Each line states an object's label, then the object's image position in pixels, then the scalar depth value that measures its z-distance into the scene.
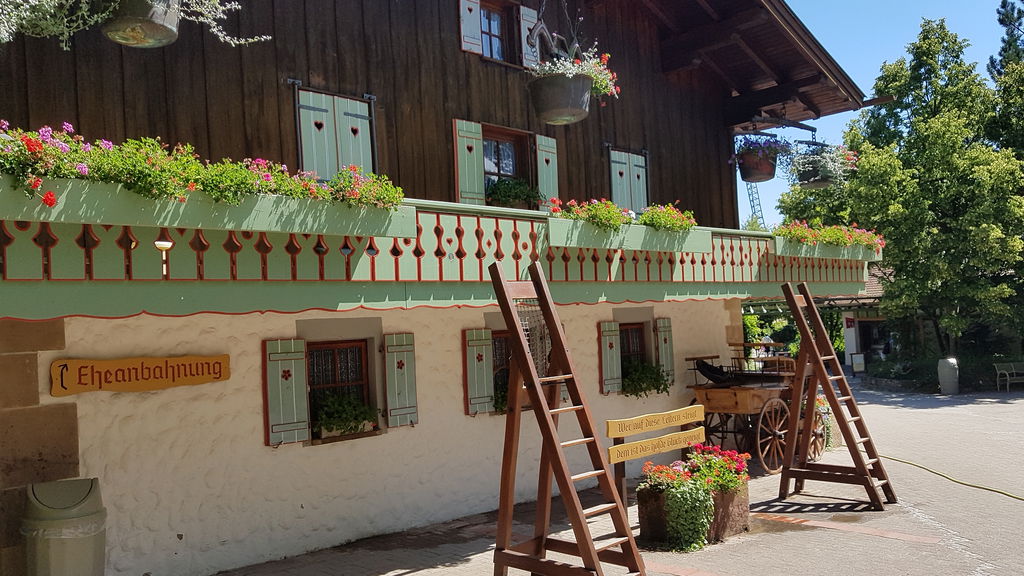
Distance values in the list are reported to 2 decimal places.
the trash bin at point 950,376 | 23.19
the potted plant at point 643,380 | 11.80
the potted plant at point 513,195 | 10.00
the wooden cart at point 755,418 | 11.44
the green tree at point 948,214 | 22.16
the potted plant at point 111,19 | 5.62
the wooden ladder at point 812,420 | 9.30
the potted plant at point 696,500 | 7.84
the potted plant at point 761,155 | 12.55
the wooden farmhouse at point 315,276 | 5.76
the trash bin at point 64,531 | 6.11
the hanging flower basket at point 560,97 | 9.08
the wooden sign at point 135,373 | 6.68
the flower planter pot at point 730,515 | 8.10
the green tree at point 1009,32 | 31.22
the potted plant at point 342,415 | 8.37
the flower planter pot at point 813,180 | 12.20
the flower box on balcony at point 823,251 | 11.38
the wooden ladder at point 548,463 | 5.75
